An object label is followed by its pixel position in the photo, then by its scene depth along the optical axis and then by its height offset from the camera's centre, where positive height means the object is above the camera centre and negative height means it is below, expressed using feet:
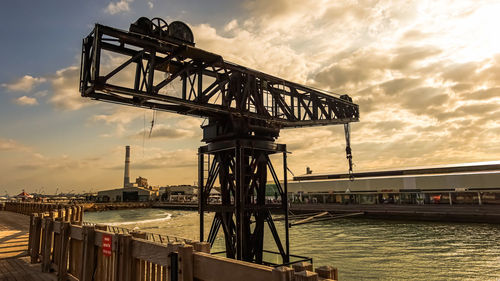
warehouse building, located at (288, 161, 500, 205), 180.34 -2.23
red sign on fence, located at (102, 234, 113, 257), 23.49 -4.26
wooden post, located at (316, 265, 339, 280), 12.88 -3.62
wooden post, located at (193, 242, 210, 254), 17.46 -3.35
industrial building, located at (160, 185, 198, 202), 485.69 -9.11
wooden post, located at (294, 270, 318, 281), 11.59 -3.39
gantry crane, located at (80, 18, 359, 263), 48.16 +14.48
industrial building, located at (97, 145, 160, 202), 449.89 -9.14
